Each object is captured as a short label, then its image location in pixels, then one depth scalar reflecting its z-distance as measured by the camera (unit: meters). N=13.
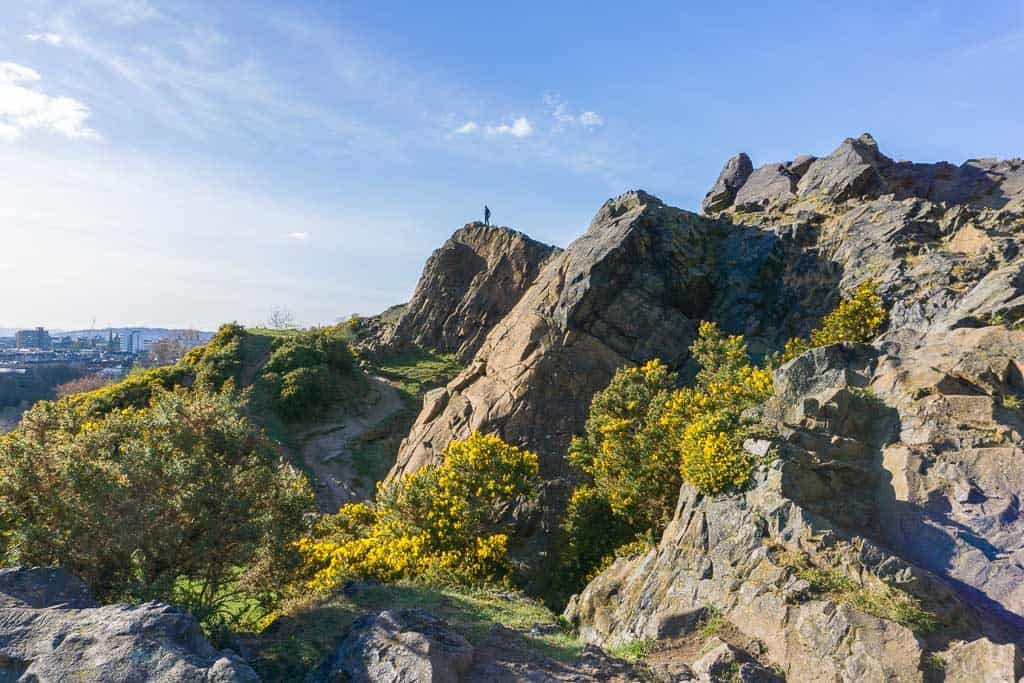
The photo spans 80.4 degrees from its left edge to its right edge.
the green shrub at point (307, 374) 29.67
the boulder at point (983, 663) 5.82
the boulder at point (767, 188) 30.08
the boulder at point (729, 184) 37.93
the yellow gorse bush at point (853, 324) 15.14
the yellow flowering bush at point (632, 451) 11.78
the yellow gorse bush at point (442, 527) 11.70
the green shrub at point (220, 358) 31.70
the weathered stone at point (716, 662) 6.80
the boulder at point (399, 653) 6.17
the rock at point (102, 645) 5.13
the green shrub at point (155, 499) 7.46
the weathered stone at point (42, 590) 6.04
